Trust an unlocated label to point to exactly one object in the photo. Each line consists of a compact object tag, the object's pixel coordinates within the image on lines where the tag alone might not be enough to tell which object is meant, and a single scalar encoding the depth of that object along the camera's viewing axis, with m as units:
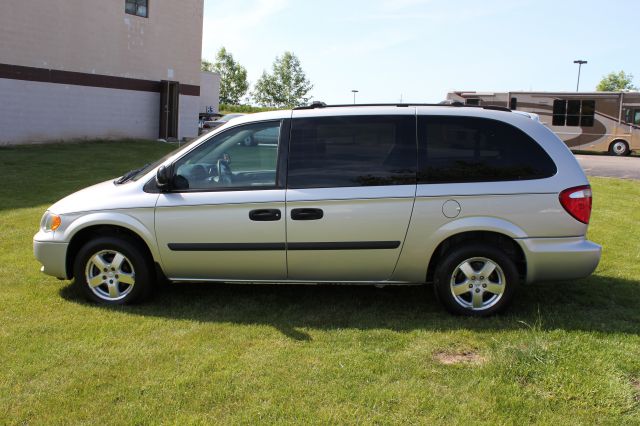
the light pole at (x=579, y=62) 47.58
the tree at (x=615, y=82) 82.31
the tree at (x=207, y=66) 84.62
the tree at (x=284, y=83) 78.62
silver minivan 4.80
